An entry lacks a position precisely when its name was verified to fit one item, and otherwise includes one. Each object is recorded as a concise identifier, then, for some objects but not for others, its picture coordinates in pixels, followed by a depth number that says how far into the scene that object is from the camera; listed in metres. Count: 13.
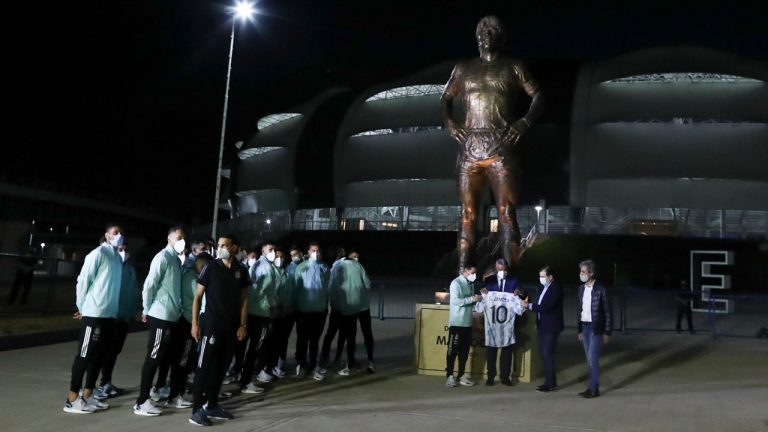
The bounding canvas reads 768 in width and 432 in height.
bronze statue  10.34
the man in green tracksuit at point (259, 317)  7.80
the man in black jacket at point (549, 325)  8.34
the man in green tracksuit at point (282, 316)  8.68
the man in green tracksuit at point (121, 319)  7.31
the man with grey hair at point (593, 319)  7.96
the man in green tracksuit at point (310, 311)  9.06
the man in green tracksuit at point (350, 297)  9.20
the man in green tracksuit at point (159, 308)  6.38
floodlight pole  20.70
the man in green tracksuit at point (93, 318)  6.43
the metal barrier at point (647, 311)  16.52
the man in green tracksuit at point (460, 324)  8.43
